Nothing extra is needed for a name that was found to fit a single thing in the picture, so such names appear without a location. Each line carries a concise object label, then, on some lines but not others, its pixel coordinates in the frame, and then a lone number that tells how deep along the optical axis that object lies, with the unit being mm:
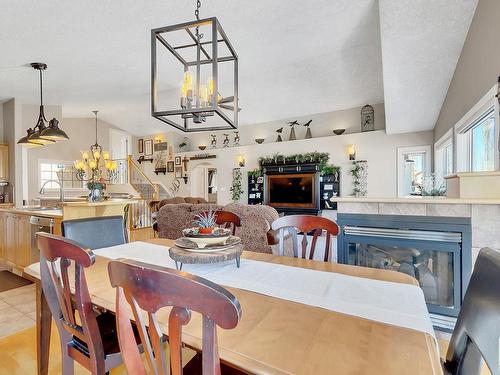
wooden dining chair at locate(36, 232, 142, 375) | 1048
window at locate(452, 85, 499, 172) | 2545
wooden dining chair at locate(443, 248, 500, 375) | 724
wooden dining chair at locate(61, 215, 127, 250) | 1987
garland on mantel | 7022
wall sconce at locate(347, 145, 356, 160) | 6684
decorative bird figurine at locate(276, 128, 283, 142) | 8046
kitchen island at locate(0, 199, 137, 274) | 3312
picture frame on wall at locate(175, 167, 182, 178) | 9422
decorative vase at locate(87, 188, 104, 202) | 3898
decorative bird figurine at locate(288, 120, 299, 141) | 7805
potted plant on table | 1575
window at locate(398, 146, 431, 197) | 6163
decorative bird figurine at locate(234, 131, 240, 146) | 8884
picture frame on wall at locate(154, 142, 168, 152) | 9844
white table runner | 989
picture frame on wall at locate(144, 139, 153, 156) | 10203
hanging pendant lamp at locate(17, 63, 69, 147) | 3568
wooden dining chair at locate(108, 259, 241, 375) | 579
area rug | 3350
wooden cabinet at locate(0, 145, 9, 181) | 5233
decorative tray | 1486
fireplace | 2162
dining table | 699
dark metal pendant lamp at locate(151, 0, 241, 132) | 1768
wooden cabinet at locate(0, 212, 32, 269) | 3611
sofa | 3877
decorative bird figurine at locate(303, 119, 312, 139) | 7570
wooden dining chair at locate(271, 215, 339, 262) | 1889
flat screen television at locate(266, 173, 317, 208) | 7254
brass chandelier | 6210
